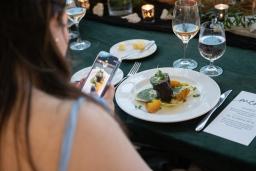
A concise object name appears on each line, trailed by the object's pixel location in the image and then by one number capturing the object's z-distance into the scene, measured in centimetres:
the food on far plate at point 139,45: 147
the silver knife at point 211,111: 105
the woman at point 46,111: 64
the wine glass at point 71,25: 161
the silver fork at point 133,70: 129
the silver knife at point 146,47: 144
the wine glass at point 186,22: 130
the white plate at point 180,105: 108
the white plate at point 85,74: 129
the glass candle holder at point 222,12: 151
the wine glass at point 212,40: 122
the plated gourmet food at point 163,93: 113
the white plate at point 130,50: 143
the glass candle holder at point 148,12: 166
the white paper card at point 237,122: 100
